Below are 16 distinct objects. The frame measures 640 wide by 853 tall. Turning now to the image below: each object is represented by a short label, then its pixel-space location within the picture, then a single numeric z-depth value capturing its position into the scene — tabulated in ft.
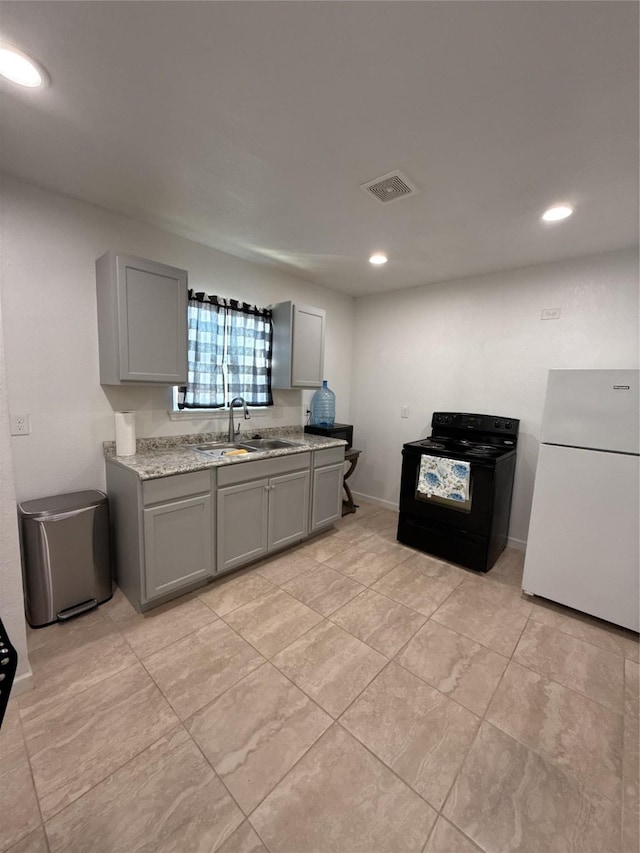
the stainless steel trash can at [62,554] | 6.27
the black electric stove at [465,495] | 8.72
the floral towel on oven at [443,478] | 8.89
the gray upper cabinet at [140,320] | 6.97
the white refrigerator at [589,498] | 6.75
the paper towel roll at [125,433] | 7.59
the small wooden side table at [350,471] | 12.12
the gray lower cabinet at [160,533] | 6.61
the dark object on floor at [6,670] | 2.47
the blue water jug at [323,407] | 12.83
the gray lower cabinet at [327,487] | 9.96
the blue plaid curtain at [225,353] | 9.04
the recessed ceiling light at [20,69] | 3.85
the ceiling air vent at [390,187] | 5.88
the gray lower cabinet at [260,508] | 7.82
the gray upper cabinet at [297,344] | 10.21
